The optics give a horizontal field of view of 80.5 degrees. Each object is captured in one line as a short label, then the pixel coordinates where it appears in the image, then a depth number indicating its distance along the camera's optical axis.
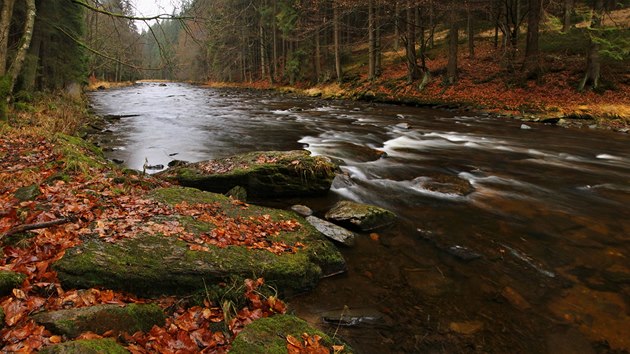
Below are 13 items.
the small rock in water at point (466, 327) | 3.71
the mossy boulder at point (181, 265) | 3.39
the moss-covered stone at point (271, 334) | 2.75
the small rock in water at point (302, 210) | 6.39
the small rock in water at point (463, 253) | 5.07
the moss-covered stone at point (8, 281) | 2.86
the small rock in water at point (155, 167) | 9.01
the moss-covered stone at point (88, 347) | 2.19
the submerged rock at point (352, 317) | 3.77
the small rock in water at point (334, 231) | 5.40
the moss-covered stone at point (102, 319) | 2.60
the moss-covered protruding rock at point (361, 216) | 5.89
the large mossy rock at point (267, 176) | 7.12
